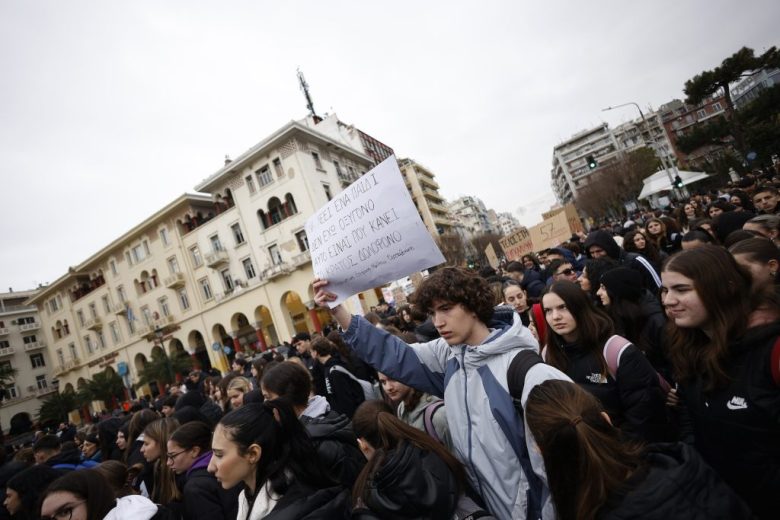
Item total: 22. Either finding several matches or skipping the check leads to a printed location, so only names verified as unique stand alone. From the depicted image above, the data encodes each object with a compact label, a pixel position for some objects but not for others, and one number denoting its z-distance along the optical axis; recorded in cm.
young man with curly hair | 158
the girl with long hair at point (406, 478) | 152
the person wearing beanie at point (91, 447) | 566
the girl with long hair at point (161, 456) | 298
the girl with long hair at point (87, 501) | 243
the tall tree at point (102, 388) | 2975
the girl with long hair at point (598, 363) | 207
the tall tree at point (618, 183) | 4188
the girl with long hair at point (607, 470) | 107
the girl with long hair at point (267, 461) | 186
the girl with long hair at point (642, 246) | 489
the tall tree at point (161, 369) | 2650
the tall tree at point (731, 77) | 2364
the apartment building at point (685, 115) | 6378
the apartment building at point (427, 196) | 5219
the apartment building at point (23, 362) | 3950
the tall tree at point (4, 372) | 2106
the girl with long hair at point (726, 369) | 148
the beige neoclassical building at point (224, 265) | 2562
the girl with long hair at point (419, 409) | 211
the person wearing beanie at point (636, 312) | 268
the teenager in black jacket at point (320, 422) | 215
